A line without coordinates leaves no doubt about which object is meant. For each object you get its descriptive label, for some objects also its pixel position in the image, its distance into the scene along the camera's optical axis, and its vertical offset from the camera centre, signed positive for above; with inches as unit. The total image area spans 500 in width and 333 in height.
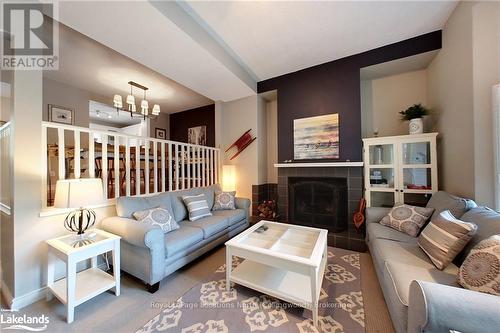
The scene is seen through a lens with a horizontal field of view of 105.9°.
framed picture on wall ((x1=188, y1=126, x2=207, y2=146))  212.8 +38.1
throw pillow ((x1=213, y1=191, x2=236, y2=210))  128.3 -22.8
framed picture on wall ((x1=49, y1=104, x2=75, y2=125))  147.6 +44.9
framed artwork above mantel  127.5 +20.7
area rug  54.9 -46.4
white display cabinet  103.0 -2.0
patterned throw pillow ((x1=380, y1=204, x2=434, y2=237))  80.1 -23.3
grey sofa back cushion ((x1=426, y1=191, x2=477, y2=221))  67.0 -15.1
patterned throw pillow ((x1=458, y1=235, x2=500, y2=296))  39.4 -23.1
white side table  58.0 -35.9
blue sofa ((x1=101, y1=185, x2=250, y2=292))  70.0 -30.3
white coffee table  58.3 -31.5
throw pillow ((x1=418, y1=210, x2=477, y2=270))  53.6 -22.2
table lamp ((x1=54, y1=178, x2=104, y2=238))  63.2 -8.9
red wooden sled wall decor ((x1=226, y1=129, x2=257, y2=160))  160.2 +22.4
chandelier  132.9 +48.8
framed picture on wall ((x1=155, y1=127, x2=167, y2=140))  229.3 +44.1
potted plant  107.8 +28.1
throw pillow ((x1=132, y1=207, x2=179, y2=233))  83.9 -22.3
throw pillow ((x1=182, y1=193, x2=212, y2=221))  108.1 -22.6
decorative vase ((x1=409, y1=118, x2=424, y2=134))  107.7 +22.7
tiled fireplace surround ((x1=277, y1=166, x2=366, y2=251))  109.2 -16.9
